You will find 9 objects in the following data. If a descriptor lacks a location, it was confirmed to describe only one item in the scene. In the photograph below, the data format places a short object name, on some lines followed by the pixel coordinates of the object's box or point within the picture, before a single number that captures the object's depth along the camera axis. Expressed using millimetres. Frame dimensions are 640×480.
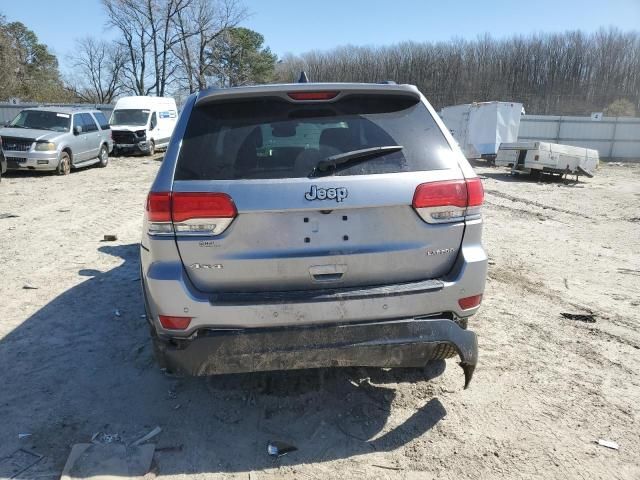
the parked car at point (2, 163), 13086
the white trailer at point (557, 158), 15383
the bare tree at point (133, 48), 45531
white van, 21109
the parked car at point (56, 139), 13914
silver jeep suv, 2453
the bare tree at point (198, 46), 45781
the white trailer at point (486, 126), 21578
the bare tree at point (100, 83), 51438
